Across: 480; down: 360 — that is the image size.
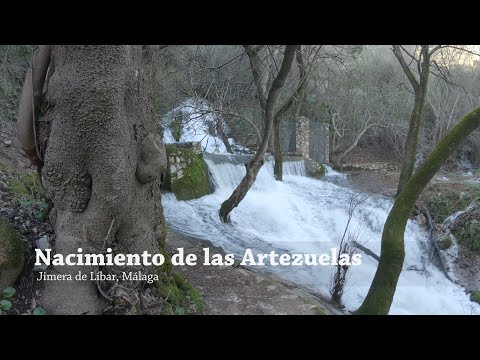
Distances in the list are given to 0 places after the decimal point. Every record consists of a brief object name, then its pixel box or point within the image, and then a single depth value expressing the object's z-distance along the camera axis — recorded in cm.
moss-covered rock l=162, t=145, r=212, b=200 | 789
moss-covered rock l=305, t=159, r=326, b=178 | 1243
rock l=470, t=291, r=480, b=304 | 563
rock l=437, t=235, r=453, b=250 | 709
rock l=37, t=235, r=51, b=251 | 227
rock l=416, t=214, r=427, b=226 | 805
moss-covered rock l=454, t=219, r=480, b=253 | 693
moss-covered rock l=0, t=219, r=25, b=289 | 206
